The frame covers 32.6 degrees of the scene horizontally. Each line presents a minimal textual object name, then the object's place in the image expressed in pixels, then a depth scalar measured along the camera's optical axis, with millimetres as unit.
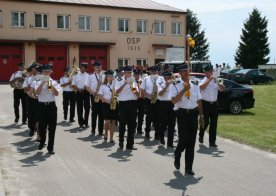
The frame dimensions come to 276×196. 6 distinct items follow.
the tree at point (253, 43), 65875
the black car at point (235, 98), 20016
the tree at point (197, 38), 83562
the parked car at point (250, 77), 41625
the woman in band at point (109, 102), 12688
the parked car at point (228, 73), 39081
